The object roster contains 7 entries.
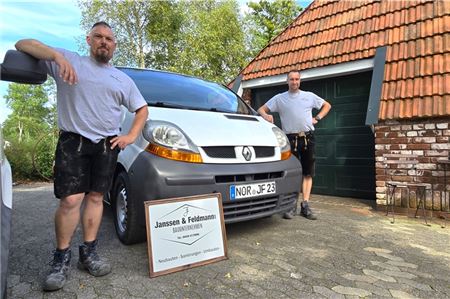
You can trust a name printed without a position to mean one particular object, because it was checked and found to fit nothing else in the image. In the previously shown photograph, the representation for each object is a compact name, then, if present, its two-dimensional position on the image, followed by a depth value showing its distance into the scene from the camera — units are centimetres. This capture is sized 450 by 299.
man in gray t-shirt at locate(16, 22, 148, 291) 227
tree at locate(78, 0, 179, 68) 1903
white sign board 248
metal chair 469
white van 270
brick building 473
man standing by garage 443
